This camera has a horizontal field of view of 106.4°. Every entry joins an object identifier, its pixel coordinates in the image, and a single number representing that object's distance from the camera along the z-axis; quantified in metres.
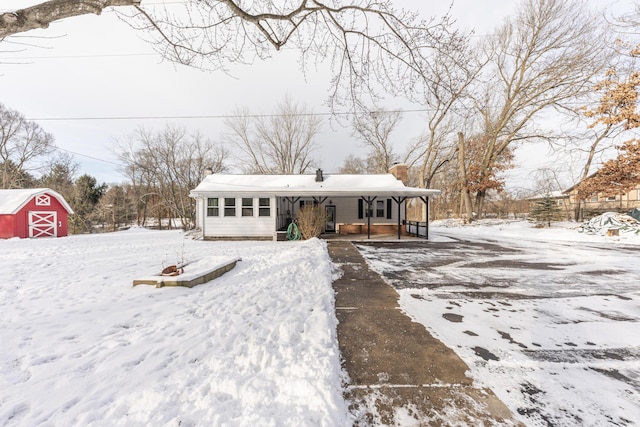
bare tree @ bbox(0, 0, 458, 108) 2.40
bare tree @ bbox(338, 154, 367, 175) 34.72
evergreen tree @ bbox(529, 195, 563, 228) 17.00
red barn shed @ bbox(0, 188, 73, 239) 13.30
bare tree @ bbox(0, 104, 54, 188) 23.34
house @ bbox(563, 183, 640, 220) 17.93
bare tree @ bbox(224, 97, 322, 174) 25.78
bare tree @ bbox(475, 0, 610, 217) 16.66
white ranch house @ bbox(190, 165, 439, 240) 12.49
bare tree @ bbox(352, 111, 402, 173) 26.18
